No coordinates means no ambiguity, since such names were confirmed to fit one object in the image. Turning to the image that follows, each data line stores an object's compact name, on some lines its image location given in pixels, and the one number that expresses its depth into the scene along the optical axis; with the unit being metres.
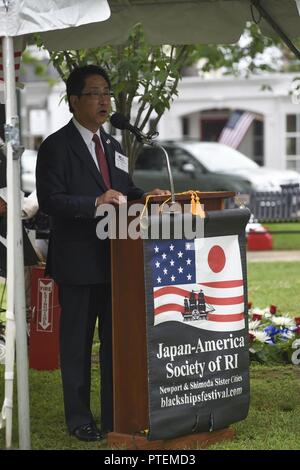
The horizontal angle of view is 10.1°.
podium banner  8.92
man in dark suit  9.56
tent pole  8.54
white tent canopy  12.22
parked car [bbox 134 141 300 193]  38.61
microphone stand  8.99
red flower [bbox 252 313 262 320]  14.81
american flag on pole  56.72
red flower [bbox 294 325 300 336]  14.21
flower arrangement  13.66
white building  56.72
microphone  9.36
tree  13.95
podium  9.08
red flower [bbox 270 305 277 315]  15.42
